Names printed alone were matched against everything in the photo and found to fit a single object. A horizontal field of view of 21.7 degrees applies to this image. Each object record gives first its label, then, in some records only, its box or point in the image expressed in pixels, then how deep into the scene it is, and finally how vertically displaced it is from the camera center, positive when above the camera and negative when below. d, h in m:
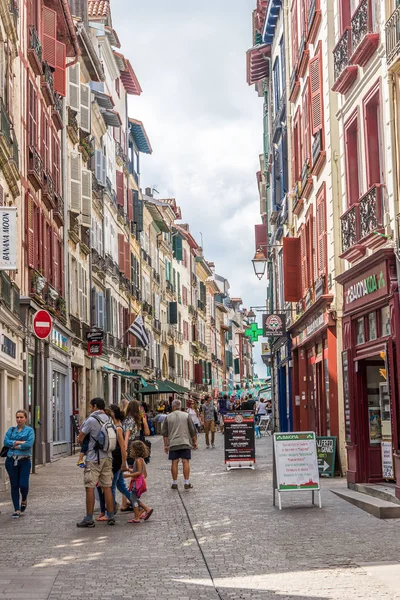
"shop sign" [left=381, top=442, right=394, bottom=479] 16.95 -0.46
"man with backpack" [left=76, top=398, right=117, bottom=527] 14.11 -0.21
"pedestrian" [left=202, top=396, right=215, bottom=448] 35.00 +0.62
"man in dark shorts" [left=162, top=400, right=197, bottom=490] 19.44 -0.05
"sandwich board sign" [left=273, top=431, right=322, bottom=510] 15.33 -0.42
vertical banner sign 20.59 +3.96
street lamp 33.28 +5.55
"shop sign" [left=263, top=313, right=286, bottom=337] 30.45 +3.22
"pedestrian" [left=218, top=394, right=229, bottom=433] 56.13 +1.63
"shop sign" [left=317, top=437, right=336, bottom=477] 20.56 -0.42
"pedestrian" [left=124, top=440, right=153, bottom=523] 14.27 -0.55
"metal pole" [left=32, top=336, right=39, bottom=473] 24.29 +0.69
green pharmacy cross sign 48.84 +4.86
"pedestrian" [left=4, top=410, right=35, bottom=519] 15.45 -0.27
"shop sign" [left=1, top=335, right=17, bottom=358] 23.33 +2.19
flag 45.94 +4.75
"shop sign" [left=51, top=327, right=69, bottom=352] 31.25 +3.14
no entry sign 24.53 +2.74
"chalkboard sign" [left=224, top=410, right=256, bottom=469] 24.30 -0.16
